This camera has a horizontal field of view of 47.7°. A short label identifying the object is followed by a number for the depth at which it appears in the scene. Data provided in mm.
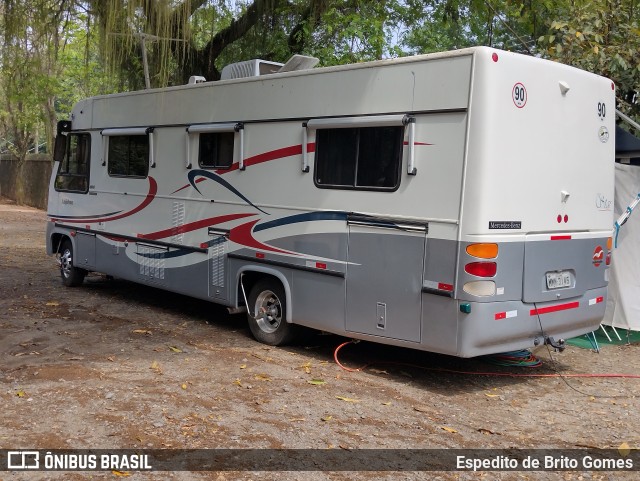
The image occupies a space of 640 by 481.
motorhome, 6062
